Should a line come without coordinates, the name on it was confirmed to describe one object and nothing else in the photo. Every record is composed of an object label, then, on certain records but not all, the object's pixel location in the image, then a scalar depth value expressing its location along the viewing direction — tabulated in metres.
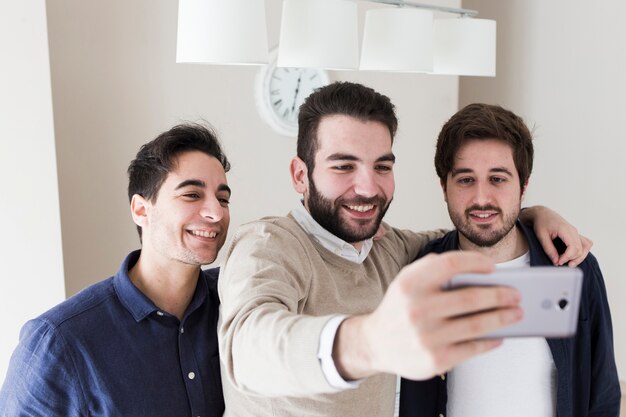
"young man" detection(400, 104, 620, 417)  1.85
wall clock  3.79
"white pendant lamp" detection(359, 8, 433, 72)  1.65
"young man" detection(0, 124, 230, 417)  1.64
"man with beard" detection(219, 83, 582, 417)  0.78
